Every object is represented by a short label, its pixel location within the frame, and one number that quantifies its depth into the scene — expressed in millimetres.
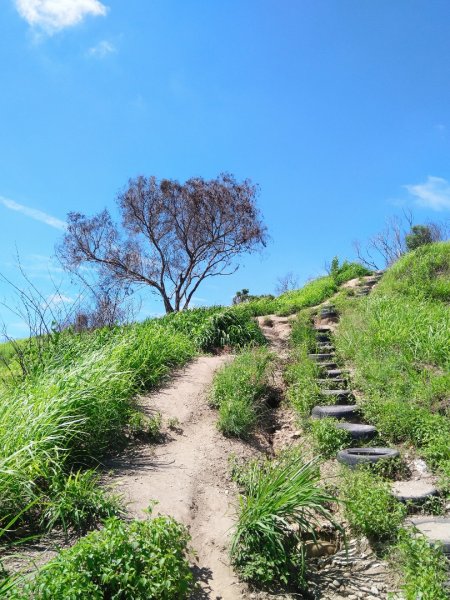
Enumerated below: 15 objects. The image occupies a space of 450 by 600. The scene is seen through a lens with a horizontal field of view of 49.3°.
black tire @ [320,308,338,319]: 12366
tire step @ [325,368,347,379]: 7981
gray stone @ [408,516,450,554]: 3846
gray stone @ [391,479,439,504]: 4648
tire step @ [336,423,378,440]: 5980
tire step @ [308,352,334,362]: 8988
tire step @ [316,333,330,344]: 10391
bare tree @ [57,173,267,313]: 23562
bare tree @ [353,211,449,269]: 23744
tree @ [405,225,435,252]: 22156
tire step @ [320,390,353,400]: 7121
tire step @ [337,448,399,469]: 5277
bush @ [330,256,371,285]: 17344
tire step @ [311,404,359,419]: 6500
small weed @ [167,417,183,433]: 6375
